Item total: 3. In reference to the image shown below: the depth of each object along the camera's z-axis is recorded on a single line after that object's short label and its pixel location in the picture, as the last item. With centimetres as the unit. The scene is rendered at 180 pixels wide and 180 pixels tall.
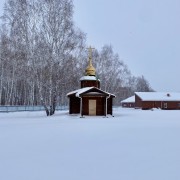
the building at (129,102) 5443
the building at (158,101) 4261
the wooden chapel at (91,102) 1983
